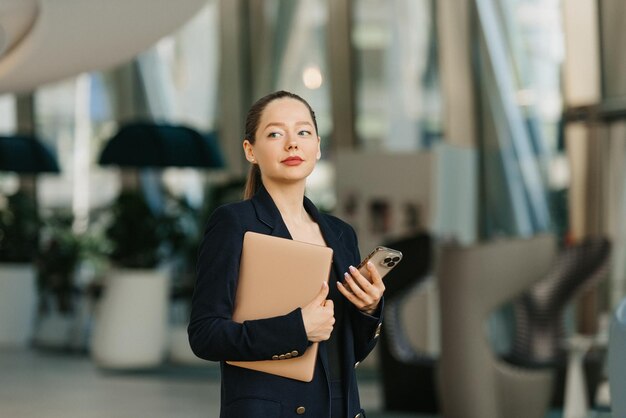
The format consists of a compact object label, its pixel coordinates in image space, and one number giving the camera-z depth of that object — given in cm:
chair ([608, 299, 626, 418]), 404
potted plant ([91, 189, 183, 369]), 1610
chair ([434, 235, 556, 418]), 979
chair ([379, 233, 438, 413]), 1199
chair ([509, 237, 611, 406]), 1046
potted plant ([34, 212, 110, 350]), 2107
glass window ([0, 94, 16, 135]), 2492
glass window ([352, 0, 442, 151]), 1784
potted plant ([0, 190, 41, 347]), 2081
